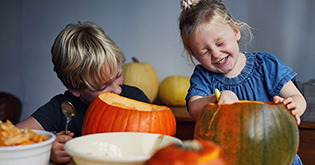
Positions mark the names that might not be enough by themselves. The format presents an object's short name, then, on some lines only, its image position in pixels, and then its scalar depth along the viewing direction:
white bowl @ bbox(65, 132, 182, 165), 0.50
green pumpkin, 0.50
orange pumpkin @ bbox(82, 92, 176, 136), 0.70
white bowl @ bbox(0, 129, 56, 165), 0.45
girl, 0.96
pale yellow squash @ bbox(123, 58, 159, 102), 2.04
